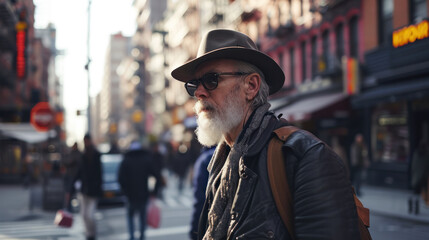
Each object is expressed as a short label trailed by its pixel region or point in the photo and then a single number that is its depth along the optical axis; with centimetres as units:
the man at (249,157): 190
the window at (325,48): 2377
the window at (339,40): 2319
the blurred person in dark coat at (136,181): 895
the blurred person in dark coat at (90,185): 887
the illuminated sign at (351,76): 2056
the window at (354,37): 2202
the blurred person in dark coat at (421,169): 1358
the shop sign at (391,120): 1836
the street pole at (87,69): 1998
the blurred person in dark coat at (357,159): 1662
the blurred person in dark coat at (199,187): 499
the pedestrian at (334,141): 2327
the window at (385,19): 1935
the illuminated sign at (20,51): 2672
